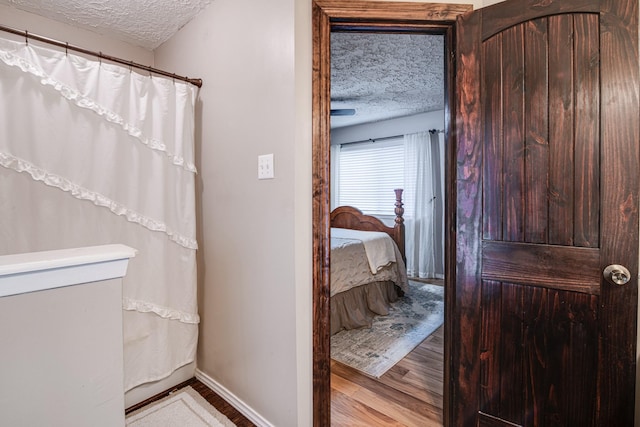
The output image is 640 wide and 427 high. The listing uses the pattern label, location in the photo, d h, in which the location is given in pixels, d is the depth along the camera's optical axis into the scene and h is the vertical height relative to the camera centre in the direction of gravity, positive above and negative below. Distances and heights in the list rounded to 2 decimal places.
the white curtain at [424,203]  4.34 +0.07
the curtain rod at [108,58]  1.28 +0.77
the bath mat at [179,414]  1.56 -1.10
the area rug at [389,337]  2.17 -1.08
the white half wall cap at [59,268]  0.64 -0.13
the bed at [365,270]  2.64 -0.60
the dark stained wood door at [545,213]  1.12 -0.03
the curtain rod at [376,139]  4.69 +1.13
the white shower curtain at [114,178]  1.37 +0.17
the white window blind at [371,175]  4.75 +0.56
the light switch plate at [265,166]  1.41 +0.21
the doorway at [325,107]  1.35 +0.46
